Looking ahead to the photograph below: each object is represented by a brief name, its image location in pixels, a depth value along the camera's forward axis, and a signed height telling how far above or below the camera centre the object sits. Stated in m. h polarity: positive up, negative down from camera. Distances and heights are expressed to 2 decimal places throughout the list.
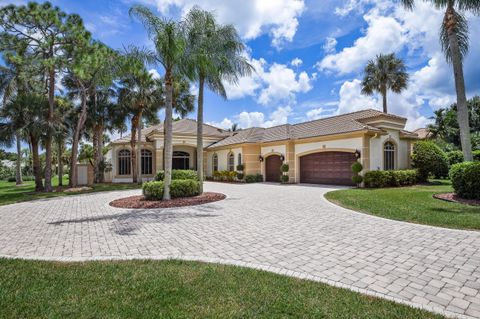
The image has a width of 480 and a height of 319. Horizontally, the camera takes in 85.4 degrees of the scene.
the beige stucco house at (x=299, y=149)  17.91 +1.43
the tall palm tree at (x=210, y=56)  12.05 +5.53
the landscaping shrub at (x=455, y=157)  23.56 +0.55
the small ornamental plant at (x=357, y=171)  16.77 -0.47
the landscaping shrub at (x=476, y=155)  20.17 +0.60
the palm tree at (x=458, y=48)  11.91 +5.39
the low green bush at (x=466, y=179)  10.84 -0.71
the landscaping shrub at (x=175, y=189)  12.30 -1.09
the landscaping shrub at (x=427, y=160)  18.52 +0.25
